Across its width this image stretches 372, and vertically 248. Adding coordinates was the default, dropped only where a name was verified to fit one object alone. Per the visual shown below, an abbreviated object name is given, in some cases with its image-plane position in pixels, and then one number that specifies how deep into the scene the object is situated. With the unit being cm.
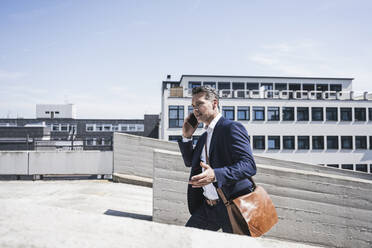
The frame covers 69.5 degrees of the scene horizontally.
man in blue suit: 242
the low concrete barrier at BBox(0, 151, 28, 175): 1026
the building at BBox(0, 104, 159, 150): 5938
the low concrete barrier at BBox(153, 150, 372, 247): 473
